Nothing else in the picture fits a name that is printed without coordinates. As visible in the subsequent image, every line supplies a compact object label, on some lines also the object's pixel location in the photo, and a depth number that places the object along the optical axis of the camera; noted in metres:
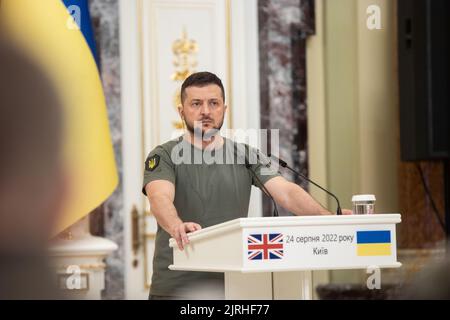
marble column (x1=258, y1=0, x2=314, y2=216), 7.56
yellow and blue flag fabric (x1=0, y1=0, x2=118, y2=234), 6.99
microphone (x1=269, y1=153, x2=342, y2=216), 5.47
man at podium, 5.98
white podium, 4.53
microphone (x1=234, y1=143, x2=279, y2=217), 6.11
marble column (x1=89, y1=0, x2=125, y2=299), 7.32
